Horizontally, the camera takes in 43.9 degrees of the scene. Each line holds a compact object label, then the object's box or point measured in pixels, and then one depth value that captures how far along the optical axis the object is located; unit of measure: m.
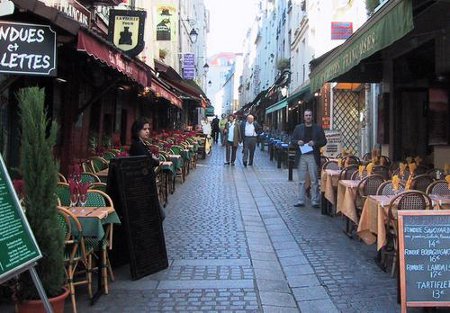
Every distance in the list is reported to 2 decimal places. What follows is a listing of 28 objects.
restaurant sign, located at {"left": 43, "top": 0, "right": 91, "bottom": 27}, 8.84
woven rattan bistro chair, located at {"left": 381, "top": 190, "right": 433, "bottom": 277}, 5.42
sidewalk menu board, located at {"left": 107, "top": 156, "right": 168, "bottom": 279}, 5.59
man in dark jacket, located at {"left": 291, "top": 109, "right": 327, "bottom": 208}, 9.87
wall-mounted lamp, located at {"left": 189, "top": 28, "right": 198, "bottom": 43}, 28.92
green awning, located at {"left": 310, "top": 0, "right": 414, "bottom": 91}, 5.38
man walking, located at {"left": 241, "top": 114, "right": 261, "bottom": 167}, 18.47
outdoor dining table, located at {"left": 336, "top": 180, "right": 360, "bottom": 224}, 7.23
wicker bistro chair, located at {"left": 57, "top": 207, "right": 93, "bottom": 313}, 4.71
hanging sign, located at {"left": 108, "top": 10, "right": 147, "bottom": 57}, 10.71
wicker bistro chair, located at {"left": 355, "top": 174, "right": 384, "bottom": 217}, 7.09
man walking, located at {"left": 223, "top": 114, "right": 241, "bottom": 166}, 18.75
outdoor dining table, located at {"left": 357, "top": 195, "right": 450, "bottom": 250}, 5.59
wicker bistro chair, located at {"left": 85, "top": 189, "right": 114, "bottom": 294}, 5.25
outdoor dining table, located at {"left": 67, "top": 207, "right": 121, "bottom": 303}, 4.95
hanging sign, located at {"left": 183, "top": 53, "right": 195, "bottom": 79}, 31.58
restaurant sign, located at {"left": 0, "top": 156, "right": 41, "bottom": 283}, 3.75
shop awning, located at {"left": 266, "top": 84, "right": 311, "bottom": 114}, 18.74
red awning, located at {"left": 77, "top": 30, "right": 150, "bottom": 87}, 5.72
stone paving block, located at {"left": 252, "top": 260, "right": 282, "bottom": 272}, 6.26
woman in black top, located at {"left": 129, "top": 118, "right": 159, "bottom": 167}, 6.66
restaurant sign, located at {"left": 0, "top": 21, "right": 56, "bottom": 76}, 4.83
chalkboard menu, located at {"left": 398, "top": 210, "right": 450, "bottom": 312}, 4.25
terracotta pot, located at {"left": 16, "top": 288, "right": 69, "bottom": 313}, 4.27
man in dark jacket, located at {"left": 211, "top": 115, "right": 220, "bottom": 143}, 34.76
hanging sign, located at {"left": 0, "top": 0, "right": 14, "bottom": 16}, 4.61
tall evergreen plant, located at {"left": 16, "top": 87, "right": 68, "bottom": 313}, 4.17
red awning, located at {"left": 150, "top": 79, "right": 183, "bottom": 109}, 10.88
